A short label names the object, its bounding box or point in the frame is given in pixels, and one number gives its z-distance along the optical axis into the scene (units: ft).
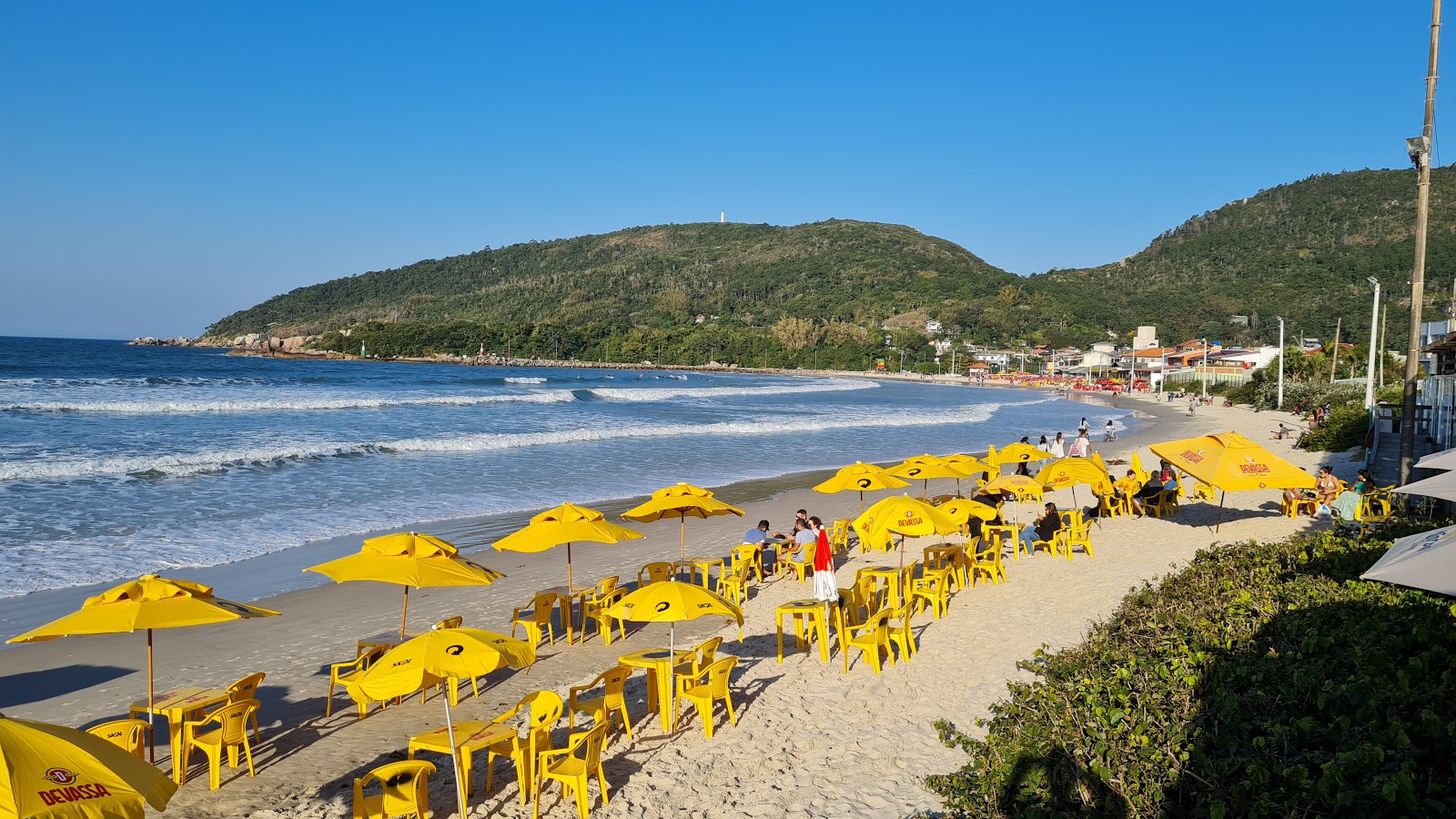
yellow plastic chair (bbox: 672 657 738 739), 22.02
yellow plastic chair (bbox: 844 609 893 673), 25.76
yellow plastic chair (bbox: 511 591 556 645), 28.17
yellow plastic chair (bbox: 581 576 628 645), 29.96
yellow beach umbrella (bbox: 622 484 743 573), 35.73
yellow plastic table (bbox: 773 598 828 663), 27.30
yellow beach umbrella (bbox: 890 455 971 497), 45.42
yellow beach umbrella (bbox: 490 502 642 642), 29.73
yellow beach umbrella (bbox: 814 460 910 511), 40.32
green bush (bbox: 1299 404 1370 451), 76.13
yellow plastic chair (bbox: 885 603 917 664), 26.81
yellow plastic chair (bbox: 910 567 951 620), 31.40
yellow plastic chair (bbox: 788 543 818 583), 37.80
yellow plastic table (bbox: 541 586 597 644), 30.07
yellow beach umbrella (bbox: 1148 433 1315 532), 38.75
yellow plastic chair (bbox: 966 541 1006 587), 35.86
